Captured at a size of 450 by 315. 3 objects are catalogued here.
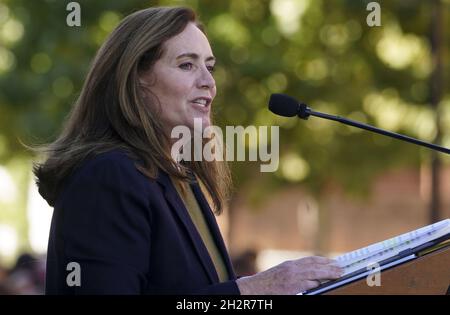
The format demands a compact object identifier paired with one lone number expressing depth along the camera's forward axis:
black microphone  6.36
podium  5.20
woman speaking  5.45
